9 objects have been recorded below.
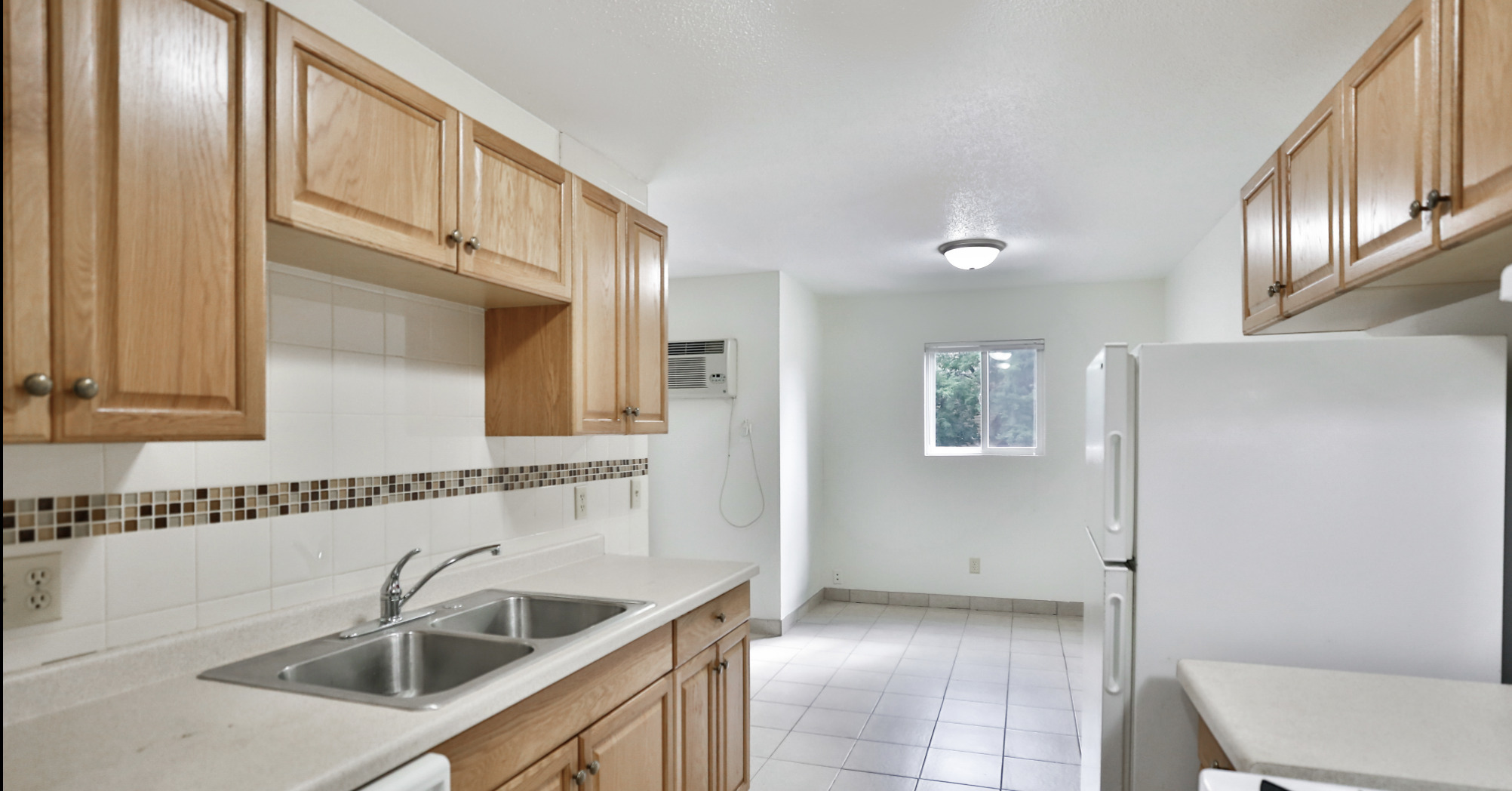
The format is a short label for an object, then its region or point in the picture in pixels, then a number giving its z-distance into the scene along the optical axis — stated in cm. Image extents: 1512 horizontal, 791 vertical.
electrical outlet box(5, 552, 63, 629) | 150
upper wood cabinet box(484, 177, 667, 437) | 257
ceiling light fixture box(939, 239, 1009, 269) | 441
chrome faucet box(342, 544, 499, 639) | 209
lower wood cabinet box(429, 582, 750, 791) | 171
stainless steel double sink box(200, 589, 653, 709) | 173
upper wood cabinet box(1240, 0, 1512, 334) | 143
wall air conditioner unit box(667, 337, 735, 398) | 545
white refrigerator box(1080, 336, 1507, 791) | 201
